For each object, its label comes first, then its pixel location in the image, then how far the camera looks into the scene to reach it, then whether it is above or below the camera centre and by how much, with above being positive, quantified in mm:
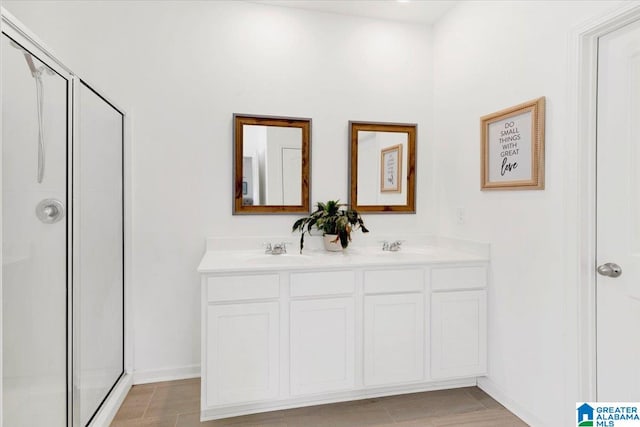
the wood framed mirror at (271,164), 2500 +305
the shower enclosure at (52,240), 1354 -139
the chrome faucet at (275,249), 2422 -269
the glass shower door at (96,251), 1715 -231
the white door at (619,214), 1482 -22
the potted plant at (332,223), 2480 -102
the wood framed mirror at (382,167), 2678 +305
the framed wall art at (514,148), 1872 +338
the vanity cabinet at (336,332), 1912 -690
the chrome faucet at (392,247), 2609 -273
